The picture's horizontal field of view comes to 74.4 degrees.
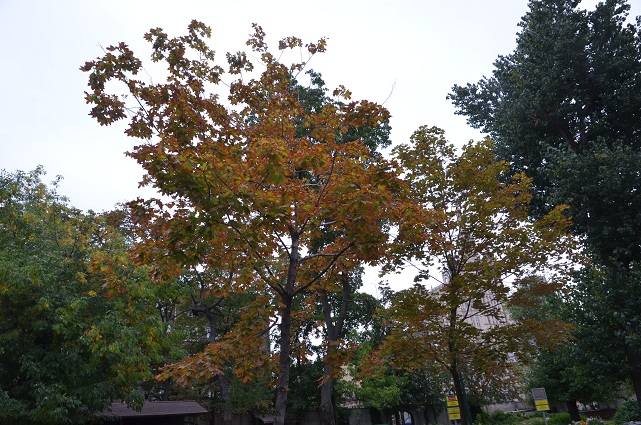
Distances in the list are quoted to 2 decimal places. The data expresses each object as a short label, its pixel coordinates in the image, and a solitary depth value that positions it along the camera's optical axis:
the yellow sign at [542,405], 17.47
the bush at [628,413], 23.25
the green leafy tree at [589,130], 13.84
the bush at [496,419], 32.22
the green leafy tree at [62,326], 10.99
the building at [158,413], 18.25
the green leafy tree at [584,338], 14.66
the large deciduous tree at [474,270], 11.05
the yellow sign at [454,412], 14.95
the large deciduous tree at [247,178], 5.45
